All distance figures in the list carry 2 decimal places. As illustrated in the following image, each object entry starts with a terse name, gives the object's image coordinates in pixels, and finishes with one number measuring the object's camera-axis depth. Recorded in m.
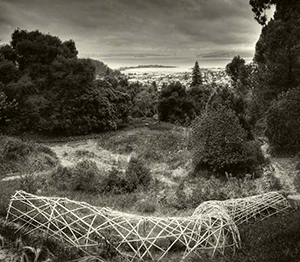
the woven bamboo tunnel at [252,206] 7.27
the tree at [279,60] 19.38
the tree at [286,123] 16.17
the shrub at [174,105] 34.69
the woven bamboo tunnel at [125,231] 5.54
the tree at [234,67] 47.47
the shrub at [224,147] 15.06
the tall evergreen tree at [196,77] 54.56
